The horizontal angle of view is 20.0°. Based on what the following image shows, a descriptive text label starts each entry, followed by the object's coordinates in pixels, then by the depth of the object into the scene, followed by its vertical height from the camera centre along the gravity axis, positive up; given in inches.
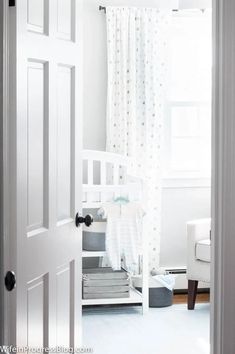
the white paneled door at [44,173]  81.9 -1.3
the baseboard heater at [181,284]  214.7 -38.8
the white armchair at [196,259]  191.8 -27.4
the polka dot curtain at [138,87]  206.4 +23.8
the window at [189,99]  215.7 +21.2
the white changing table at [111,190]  187.8 -7.5
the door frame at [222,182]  84.6 -2.4
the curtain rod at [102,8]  206.8 +48.3
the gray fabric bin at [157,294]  195.5 -38.4
